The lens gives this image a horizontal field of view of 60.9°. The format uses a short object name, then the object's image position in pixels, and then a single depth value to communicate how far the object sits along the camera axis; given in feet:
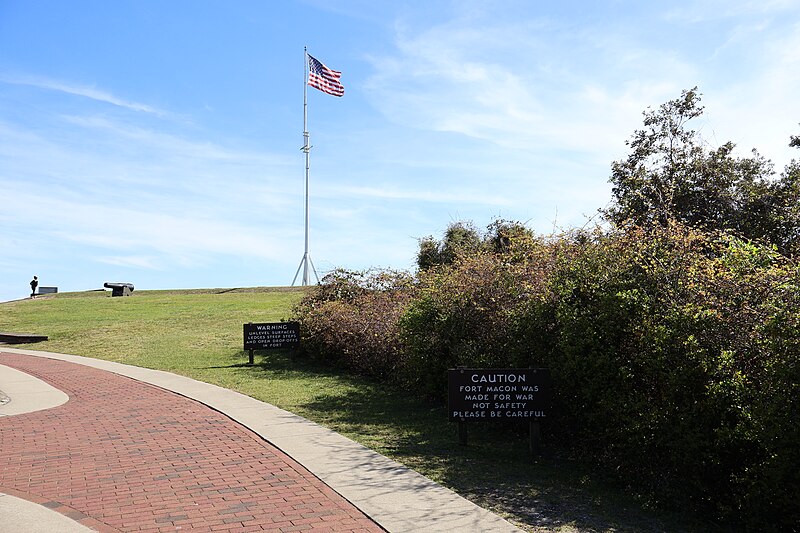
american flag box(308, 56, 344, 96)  136.56
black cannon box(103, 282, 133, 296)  140.26
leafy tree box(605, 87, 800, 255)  52.54
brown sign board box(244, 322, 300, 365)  57.98
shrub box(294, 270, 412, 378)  48.11
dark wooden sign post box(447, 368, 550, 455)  25.96
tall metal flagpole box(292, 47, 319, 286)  162.81
